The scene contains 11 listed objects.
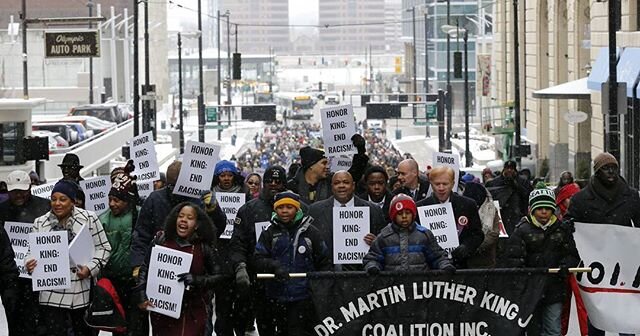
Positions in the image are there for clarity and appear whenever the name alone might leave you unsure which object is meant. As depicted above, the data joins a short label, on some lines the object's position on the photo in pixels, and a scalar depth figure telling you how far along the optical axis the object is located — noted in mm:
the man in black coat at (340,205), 11805
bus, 146500
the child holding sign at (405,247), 10469
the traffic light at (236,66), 71188
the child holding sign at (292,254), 10836
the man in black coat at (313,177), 13273
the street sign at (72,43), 44219
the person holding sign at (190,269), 10461
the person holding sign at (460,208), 12047
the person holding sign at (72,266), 11281
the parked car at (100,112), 67938
